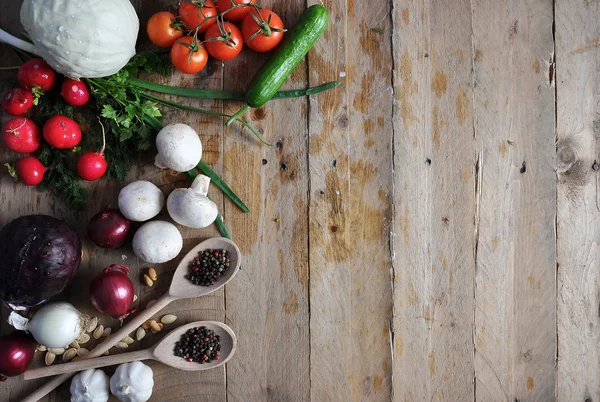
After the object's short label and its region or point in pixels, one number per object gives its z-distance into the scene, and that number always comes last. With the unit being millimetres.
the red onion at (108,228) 1155
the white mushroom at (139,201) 1156
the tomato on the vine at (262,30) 1159
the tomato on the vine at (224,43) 1161
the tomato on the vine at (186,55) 1139
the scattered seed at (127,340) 1218
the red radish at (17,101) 1125
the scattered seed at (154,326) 1219
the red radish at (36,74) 1111
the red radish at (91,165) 1143
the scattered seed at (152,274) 1225
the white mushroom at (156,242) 1156
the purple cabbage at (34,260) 1060
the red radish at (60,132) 1126
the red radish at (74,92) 1126
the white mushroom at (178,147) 1136
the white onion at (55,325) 1128
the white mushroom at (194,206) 1141
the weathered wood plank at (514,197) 1326
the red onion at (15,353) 1137
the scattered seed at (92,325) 1205
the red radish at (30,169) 1143
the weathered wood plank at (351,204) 1273
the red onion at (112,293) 1132
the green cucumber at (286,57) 1176
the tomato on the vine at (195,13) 1150
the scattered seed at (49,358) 1193
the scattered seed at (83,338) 1206
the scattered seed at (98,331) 1215
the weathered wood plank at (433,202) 1295
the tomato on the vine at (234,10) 1177
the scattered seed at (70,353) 1207
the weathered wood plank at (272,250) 1259
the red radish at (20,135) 1126
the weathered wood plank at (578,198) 1358
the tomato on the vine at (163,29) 1147
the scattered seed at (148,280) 1221
